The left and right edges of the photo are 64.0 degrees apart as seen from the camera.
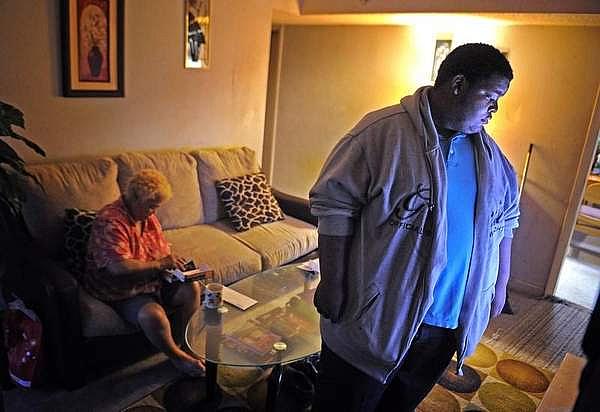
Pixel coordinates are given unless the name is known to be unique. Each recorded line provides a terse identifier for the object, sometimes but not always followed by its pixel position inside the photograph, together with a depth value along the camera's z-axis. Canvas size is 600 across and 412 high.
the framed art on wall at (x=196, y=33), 2.93
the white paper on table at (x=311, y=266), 2.45
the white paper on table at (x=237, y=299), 2.04
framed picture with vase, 2.41
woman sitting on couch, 1.94
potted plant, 1.77
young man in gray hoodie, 1.11
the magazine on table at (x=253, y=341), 1.78
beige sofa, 1.93
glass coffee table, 1.77
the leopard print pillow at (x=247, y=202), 2.97
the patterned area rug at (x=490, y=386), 2.13
